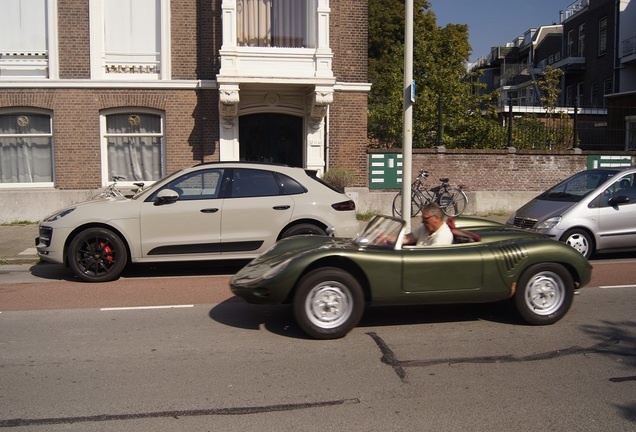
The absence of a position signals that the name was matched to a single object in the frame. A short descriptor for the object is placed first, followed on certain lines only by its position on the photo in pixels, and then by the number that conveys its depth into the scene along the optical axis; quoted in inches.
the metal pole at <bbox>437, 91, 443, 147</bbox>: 687.1
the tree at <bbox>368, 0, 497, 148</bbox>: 770.8
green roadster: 238.2
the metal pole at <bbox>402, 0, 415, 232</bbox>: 461.1
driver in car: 257.6
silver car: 411.2
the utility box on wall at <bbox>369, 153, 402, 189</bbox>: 662.5
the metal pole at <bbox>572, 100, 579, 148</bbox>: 704.4
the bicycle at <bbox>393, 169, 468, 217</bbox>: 653.9
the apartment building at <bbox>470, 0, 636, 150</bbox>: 1280.8
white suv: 353.4
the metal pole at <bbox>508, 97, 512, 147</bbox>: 688.4
